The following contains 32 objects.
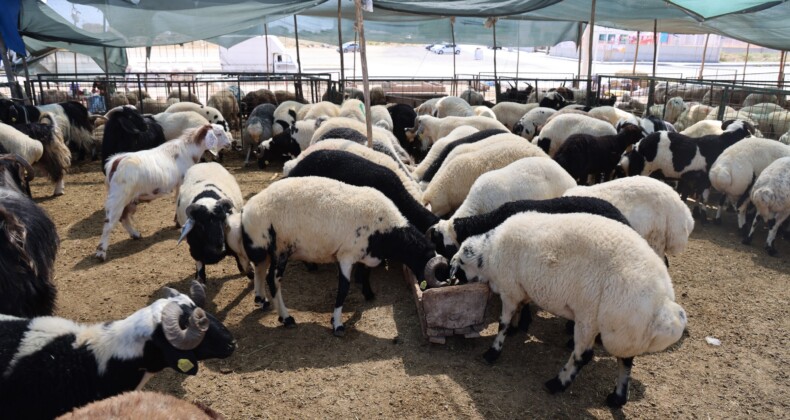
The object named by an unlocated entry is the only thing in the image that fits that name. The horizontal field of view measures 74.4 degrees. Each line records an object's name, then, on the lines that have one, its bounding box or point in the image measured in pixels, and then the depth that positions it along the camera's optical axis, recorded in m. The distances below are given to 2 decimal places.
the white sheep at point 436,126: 10.22
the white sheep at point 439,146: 8.19
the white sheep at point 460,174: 6.81
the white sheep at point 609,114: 11.59
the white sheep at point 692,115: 12.33
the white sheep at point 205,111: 12.67
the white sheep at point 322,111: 11.51
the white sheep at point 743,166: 7.66
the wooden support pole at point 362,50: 6.92
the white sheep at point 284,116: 12.46
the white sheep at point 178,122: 11.32
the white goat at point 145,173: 6.81
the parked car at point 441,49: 47.91
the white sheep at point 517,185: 5.88
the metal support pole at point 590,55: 11.98
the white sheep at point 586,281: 3.67
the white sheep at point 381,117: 11.18
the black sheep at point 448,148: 7.87
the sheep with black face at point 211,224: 5.21
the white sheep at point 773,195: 6.87
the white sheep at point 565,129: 9.88
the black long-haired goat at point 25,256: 4.05
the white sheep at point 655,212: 5.37
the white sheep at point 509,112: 13.45
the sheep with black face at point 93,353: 3.00
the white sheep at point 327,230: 4.89
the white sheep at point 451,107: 12.98
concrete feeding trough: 4.63
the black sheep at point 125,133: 9.89
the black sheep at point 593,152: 8.55
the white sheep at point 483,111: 12.47
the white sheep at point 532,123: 11.98
